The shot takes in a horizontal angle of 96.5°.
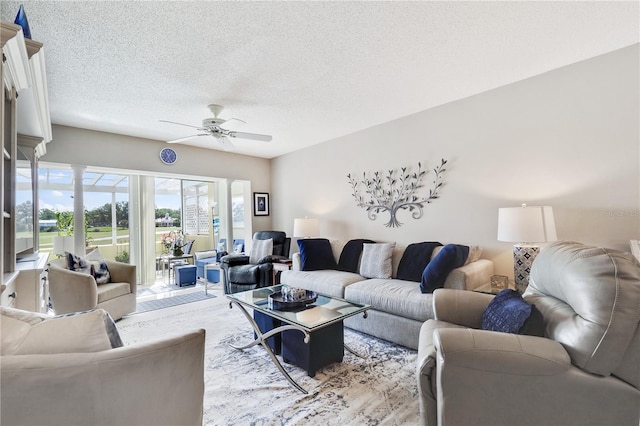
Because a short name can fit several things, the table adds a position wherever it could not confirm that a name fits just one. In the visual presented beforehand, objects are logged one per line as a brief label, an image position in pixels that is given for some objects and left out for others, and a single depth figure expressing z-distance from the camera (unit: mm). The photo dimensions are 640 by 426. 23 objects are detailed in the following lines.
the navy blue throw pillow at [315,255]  3890
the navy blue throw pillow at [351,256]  3779
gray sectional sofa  2562
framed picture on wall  5699
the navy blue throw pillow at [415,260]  3141
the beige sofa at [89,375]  798
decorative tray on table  2418
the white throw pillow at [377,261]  3383
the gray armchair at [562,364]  1118
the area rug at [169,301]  4008
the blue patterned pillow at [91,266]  3305
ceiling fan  3158
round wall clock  4531
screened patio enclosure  4840
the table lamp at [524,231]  2383
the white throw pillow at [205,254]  5883
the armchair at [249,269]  4375
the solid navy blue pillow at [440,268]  2650
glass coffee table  2129
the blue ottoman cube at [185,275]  5340
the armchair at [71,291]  3018
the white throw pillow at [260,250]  4742
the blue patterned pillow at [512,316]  1420
